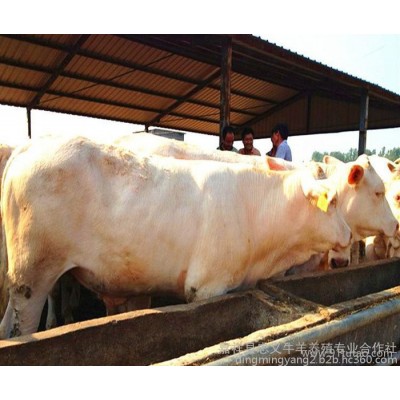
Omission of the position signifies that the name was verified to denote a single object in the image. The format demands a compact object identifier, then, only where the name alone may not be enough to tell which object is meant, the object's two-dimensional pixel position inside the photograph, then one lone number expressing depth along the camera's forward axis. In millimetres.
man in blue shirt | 6672
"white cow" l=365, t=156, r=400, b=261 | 5340
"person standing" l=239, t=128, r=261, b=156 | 6586
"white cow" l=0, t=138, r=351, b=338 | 3039
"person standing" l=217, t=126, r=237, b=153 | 6634
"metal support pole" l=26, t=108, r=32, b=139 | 13164
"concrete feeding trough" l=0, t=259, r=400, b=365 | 2193
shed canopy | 9922
